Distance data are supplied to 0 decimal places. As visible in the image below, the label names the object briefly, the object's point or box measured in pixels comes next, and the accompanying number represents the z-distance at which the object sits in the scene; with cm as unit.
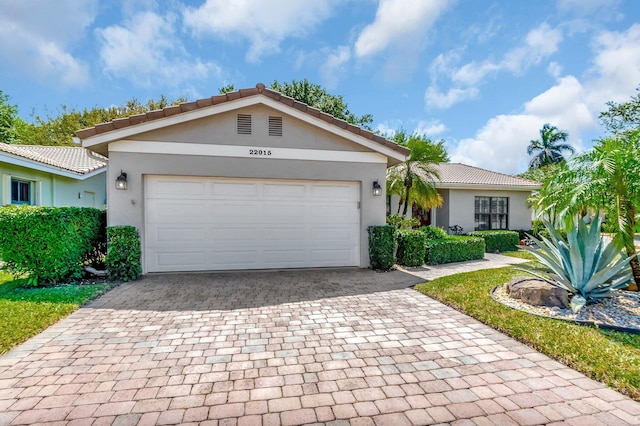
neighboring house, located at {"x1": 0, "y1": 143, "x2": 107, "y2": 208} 1047
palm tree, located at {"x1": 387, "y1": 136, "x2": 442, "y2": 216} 1218
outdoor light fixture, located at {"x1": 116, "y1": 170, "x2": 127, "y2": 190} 737
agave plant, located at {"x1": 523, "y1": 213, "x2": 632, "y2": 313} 525
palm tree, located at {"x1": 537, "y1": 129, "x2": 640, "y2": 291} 520
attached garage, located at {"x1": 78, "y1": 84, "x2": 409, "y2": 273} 755
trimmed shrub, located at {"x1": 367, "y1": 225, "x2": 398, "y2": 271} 859
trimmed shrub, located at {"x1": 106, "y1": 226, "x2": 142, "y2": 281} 716
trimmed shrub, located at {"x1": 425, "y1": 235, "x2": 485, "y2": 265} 1019
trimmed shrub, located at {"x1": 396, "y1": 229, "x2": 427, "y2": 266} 947
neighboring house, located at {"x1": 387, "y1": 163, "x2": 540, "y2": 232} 1540
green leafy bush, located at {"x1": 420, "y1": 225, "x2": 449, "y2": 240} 1133
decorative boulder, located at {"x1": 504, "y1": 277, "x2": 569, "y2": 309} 518
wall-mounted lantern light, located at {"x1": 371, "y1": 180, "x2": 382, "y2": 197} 874
